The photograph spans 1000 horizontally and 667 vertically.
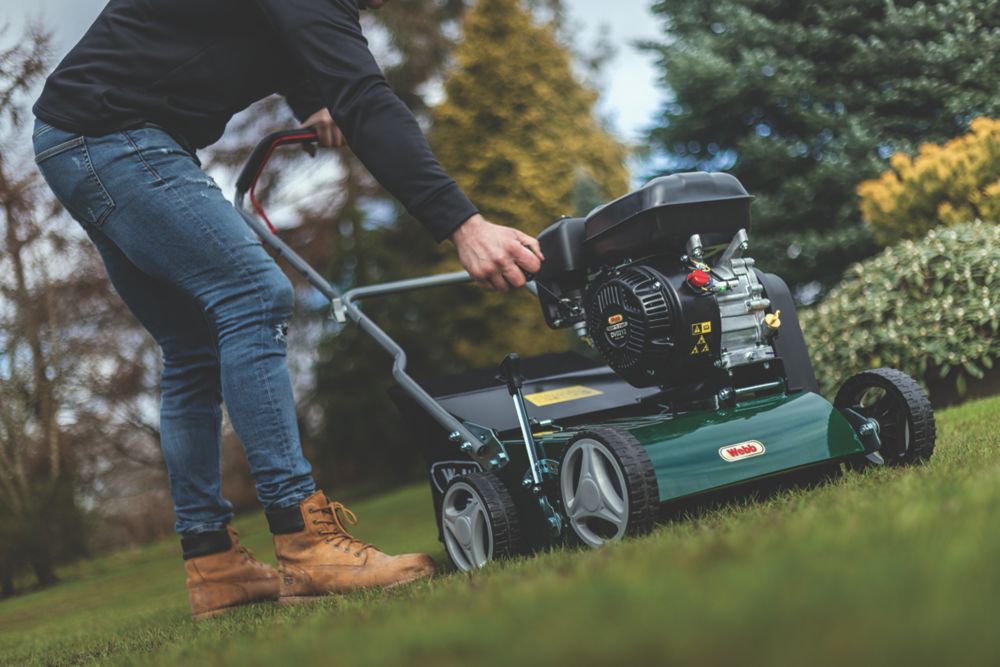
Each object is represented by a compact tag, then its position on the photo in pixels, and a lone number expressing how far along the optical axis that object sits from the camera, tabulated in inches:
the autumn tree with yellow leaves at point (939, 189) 205.5
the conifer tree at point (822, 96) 276.4
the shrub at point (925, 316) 170.9
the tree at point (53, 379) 251.6
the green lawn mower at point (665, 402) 76.8
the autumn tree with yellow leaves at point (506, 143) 454.3
